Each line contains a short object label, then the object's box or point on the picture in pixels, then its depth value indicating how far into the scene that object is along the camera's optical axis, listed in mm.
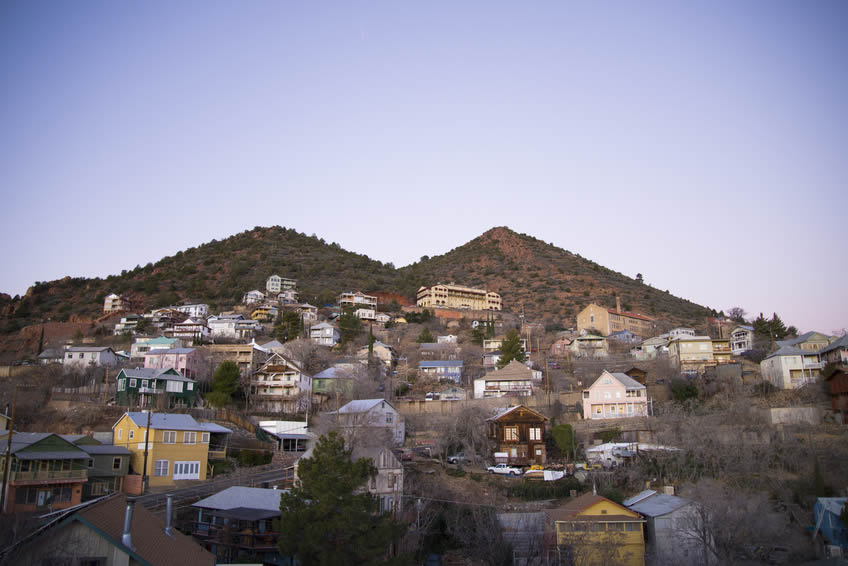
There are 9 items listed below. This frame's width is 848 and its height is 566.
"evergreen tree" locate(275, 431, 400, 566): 24812
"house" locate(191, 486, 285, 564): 30984
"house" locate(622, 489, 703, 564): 33094
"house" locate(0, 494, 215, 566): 18734
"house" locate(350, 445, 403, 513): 38406
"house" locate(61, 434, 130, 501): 37438
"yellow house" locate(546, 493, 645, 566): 32750
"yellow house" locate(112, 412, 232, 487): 40406
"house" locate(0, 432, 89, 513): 33969
